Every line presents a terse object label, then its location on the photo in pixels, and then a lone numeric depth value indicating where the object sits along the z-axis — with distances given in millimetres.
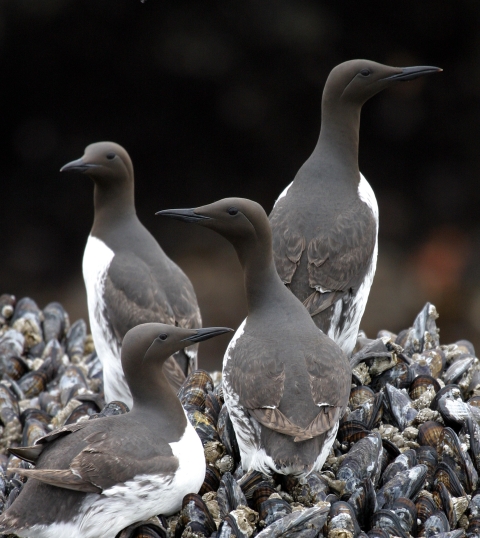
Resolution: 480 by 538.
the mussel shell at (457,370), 13008
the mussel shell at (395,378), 12500
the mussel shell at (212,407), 11820
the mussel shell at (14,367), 15758
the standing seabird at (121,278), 13961
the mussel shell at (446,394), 11914
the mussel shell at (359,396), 11758
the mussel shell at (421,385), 12250
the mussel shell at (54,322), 17437
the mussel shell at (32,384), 15484
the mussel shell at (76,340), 17227
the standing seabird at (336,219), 12062
